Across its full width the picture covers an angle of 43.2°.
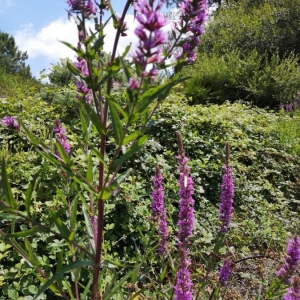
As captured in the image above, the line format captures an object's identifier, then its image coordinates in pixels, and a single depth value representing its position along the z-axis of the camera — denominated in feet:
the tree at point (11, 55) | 69.31
